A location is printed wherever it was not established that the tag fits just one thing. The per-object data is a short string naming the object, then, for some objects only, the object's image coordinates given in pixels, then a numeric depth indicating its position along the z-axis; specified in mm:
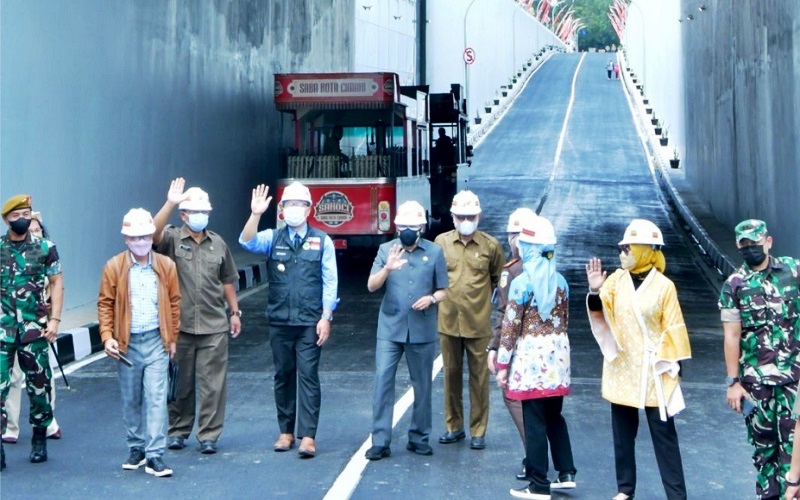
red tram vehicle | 21922
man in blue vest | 8977
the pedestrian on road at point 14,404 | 9328
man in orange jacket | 8406
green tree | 174375
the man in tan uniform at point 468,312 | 9195
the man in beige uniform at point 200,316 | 9086
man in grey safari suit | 8930
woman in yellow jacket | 7160
